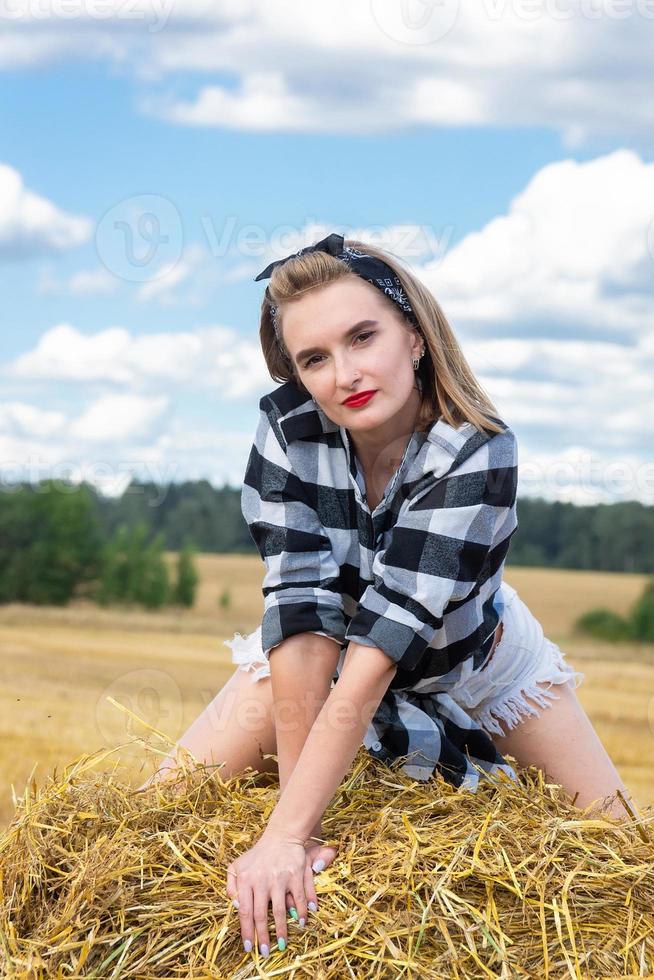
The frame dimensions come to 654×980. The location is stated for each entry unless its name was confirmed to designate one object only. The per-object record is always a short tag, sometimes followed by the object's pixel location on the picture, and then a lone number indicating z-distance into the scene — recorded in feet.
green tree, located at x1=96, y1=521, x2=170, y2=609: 94.27
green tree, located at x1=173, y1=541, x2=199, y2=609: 96.94
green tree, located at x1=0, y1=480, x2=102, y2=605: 90.38
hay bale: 6.53
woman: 7.52
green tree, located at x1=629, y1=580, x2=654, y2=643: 78.18
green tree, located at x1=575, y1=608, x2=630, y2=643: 77.82
